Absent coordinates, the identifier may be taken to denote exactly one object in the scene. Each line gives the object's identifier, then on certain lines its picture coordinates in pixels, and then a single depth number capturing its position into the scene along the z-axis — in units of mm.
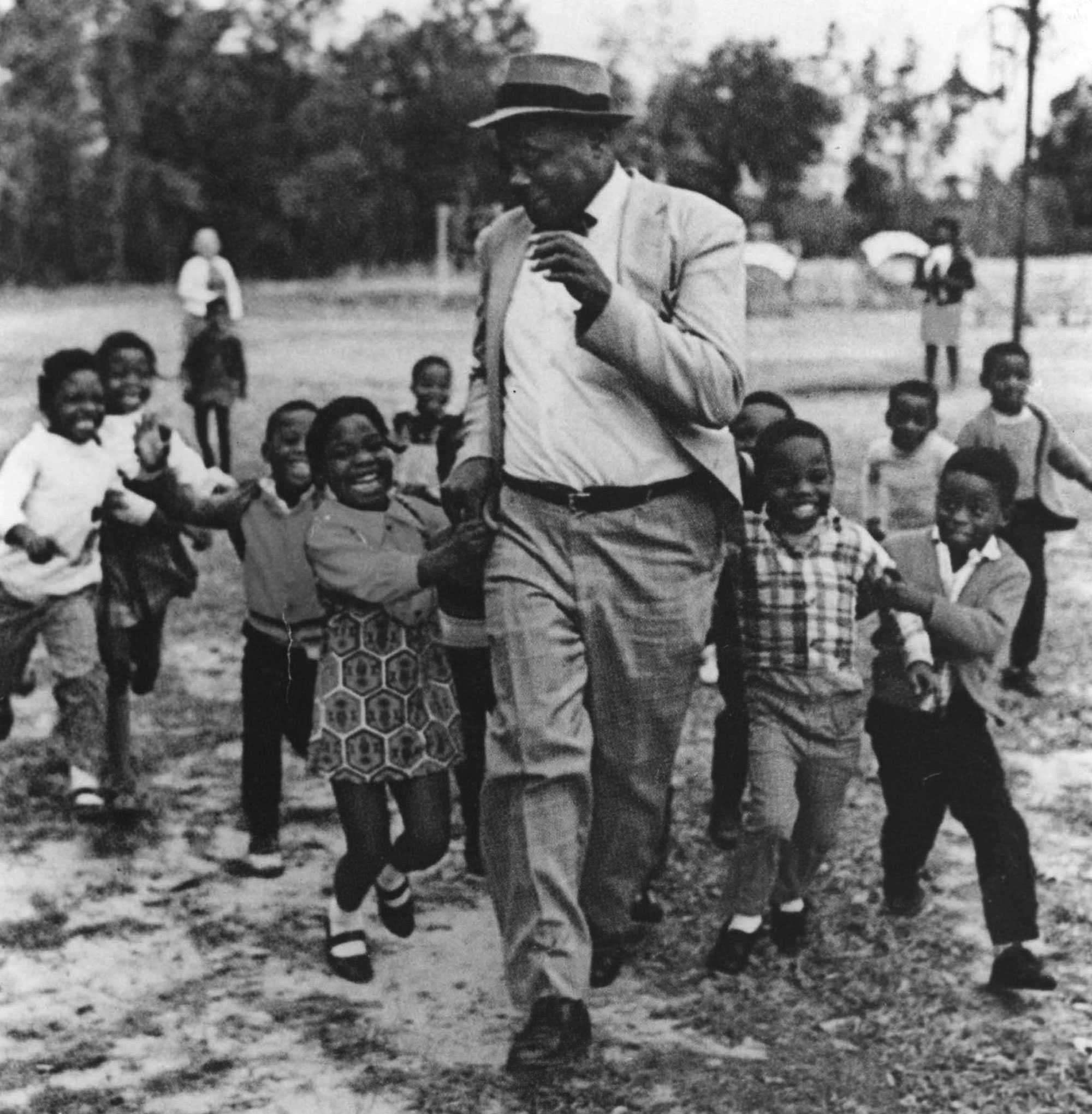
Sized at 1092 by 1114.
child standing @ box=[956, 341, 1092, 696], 6320
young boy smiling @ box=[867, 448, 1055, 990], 4094
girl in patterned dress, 4039
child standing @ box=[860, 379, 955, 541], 5844
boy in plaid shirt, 4164
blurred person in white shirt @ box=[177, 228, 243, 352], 12125
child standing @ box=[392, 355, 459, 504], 6250
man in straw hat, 3574
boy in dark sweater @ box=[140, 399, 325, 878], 4715
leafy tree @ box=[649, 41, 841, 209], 17109
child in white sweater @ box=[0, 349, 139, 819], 5180
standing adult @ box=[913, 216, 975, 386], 14383
